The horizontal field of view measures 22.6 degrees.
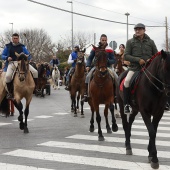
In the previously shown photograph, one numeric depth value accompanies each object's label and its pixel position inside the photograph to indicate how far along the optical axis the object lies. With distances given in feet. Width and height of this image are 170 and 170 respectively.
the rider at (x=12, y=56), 45.55
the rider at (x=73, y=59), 57.21
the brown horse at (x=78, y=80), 53.62
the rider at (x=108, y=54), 38.81
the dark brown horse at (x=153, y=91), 25.14
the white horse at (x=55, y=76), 118.78
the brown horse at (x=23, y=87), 43.30
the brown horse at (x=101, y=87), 36.03
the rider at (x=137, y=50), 29.76
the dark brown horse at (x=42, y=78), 93.50
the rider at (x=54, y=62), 109.70
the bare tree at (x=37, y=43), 298.56
